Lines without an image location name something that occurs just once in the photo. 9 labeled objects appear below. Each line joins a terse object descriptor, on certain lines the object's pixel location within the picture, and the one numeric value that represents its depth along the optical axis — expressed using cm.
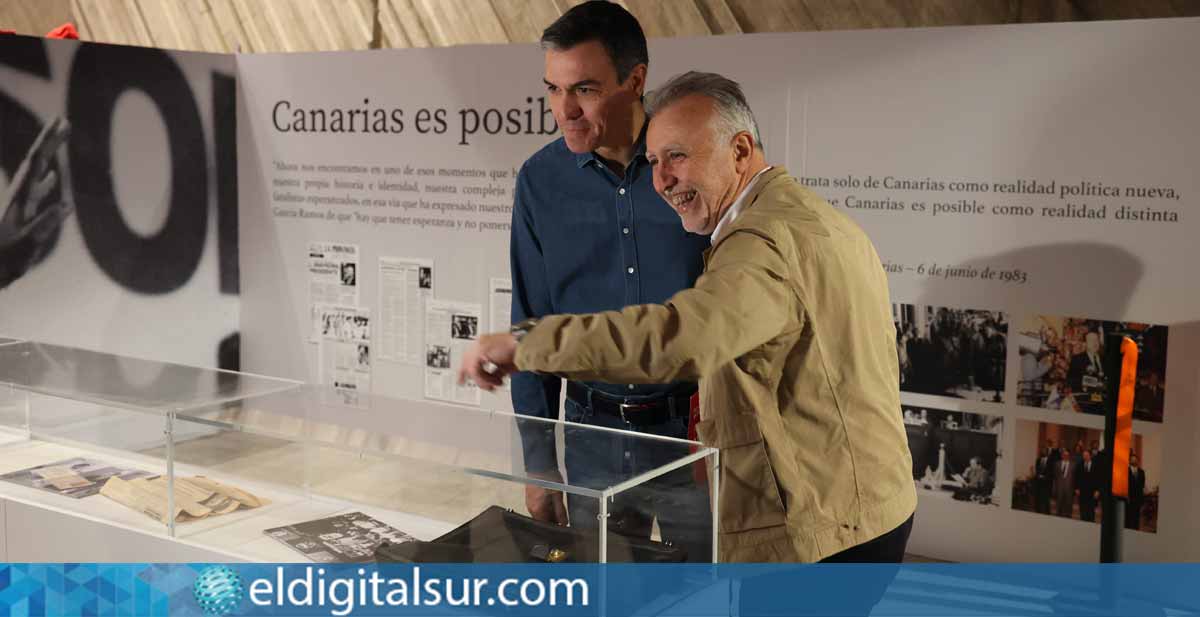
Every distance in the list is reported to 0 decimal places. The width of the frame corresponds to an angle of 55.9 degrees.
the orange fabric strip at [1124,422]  367
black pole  368
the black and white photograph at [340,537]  199
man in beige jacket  151
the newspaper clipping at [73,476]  242
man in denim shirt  253
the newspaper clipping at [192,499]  219
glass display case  178
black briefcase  170
